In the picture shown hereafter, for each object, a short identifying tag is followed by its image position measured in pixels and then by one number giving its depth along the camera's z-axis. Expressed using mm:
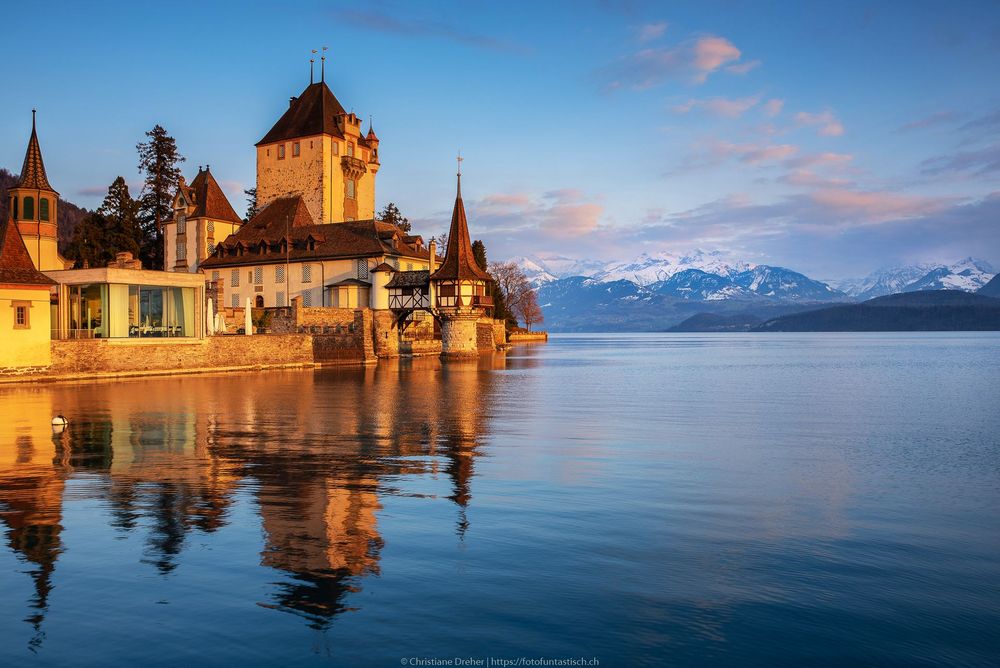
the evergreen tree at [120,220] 72312
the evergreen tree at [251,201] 99738
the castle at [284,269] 42344
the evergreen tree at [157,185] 80412
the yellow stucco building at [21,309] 37219
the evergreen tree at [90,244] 70750
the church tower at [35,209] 47719
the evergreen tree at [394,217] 100094
